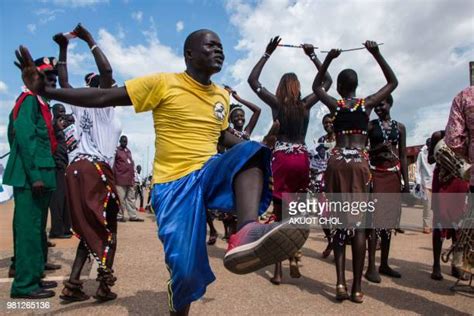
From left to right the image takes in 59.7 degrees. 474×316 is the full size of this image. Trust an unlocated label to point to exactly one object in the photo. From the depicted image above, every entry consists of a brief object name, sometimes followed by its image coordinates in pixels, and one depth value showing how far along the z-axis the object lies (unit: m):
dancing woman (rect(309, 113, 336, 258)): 7.64
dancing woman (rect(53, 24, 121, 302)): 3.87
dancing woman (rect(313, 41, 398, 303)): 4.17
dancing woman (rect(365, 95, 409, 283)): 5.12
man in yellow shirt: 2.12
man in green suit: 3.98
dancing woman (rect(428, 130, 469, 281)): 4.96
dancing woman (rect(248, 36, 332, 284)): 4.89
